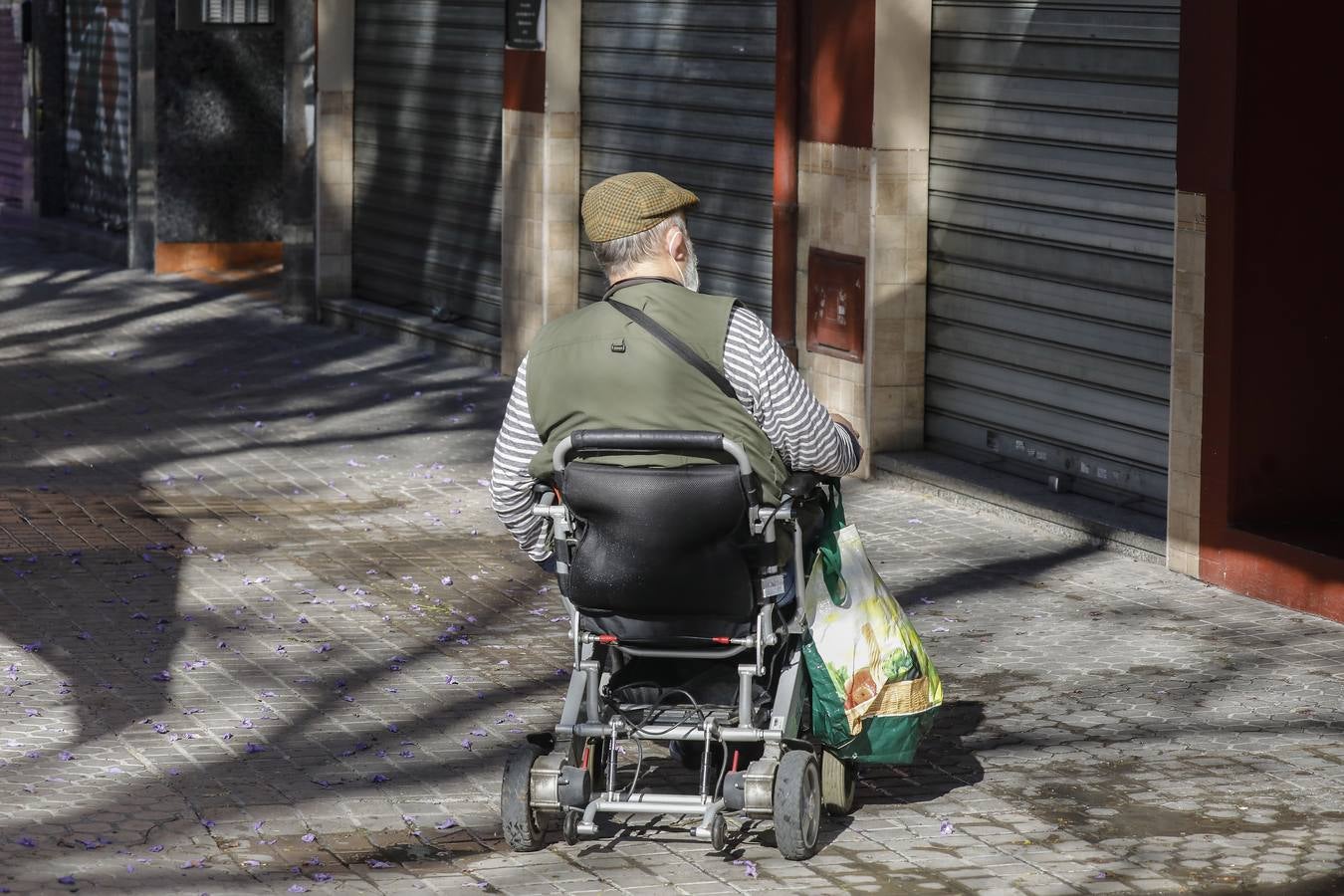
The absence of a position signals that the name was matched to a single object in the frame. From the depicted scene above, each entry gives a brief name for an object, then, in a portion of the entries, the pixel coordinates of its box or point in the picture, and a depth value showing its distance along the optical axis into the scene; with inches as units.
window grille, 1587.1
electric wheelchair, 411.8
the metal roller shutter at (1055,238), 745.0
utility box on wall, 867.4
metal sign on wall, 1100.5
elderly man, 422.3
